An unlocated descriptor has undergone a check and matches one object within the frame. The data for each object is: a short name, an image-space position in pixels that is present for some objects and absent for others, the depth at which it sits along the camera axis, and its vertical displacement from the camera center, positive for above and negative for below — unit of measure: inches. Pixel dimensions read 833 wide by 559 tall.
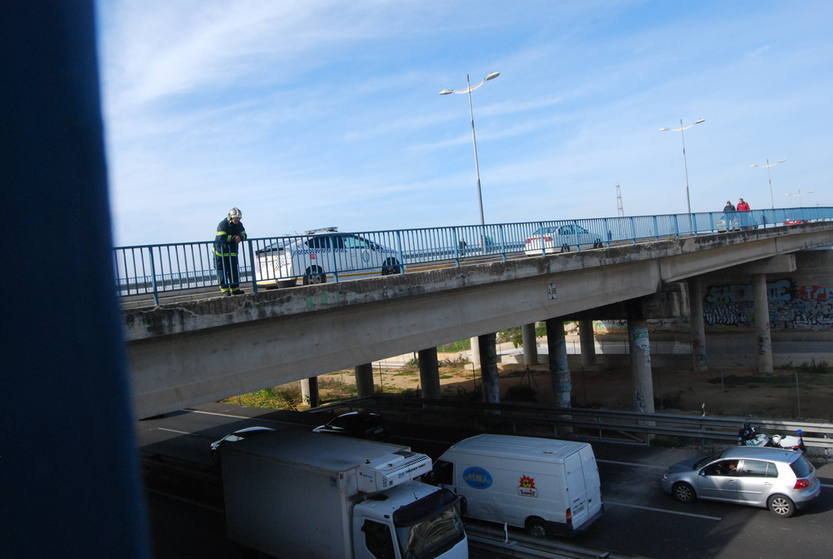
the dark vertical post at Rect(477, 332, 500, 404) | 924.0 -160.2
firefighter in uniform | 392.5 +25.7
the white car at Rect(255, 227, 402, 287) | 432.5 +15.9
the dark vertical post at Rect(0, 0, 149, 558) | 61.0 -0.5
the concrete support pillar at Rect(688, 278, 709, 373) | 1409.9 -222.7
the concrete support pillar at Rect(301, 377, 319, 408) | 1244.5 -227.8
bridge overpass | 339.6 -32.9
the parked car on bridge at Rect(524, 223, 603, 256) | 704.4 +20.3
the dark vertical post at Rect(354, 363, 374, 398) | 1229.1 -209.6
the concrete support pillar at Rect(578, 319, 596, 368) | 1576.0 -238.6
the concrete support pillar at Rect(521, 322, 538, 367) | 1647.4 -234.6
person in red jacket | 1349.7 +66.3
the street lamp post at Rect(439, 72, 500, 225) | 859.4 +149.4
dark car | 791.7 -192.0
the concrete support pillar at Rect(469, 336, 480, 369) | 1560.3 -230.1
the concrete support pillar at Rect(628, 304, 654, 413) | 903.7 -171.7
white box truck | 367.9 -143.1
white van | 451.5 -171.6
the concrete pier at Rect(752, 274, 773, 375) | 1348.4 -197.3
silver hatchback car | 467.5 -195.5
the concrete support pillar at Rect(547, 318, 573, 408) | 880.3 -158.6
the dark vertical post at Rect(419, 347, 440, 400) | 1075.3 -182.9
